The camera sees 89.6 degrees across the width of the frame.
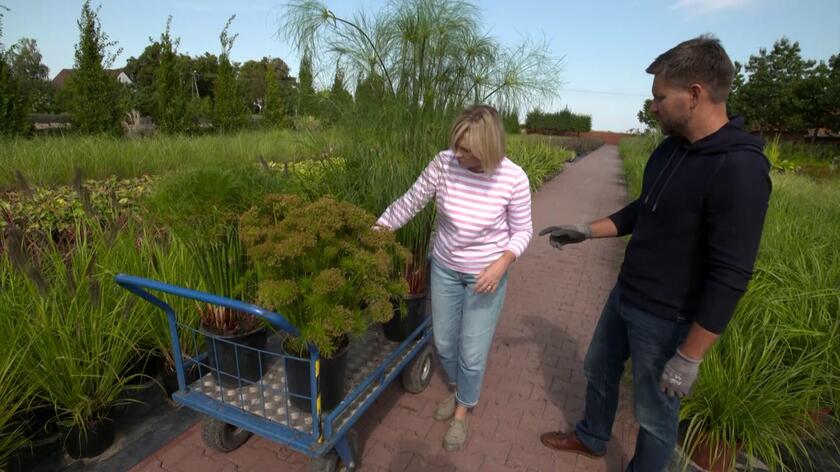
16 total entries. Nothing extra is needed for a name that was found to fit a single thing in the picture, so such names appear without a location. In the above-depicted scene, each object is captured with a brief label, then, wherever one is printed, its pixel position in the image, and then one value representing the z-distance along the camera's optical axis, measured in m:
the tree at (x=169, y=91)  10.14
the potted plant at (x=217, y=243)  2.05
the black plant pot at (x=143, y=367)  2.64
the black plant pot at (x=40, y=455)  2.09
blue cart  1.73
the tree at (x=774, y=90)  22.58
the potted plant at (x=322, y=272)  1.61
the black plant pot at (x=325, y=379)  1.88
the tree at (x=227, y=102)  11.78
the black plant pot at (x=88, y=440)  2.11
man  1.39
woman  2.00
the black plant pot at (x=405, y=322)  2.58
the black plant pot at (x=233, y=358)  2.05
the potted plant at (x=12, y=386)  1.90
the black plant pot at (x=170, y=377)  2.58
